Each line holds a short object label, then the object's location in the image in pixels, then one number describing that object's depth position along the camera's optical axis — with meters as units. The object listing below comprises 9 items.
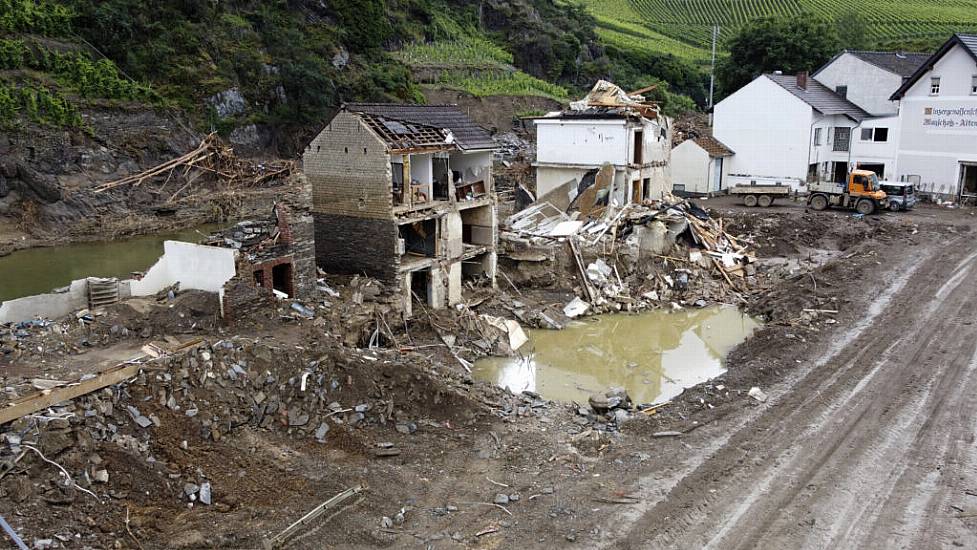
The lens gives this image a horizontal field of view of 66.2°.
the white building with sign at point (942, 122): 34.75
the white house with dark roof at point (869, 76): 40.41
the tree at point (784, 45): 51.81
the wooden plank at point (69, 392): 10.38
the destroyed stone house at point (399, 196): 20.72
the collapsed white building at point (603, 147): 29.44
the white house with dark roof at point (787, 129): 37.84
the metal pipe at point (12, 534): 8.67
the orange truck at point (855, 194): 33.44
